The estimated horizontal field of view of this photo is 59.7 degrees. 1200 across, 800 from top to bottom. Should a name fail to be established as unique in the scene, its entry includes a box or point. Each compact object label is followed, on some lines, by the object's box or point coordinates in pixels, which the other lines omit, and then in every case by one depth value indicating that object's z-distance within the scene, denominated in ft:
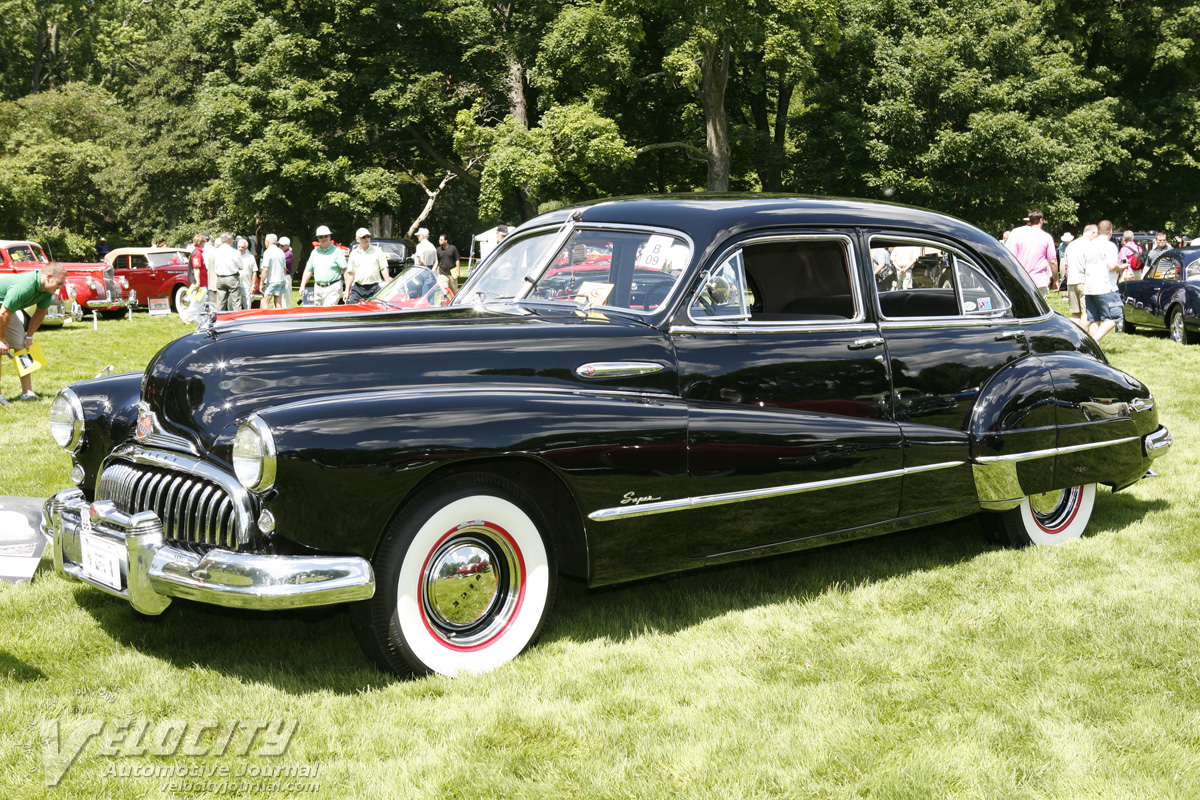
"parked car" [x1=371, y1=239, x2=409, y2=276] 88.49
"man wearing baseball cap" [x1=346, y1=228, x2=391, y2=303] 46.19
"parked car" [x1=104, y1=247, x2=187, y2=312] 84.17
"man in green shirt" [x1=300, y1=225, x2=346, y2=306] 47.60
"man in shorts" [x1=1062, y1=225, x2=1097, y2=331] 46.57
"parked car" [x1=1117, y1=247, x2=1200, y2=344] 54.29
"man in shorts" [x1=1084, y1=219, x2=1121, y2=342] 45.01
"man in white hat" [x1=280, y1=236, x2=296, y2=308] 57.67
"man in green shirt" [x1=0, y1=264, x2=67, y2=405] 31.83
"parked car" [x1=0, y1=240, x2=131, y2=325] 71.41
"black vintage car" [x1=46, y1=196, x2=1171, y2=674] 11.97
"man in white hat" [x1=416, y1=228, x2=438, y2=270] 54.39
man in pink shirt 44.57
